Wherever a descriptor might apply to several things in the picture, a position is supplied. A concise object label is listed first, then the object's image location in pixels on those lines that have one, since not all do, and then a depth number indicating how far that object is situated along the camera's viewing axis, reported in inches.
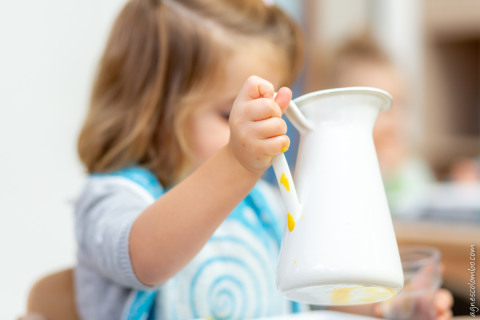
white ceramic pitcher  25.7
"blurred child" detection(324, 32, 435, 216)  81.3
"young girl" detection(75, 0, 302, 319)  33.4
